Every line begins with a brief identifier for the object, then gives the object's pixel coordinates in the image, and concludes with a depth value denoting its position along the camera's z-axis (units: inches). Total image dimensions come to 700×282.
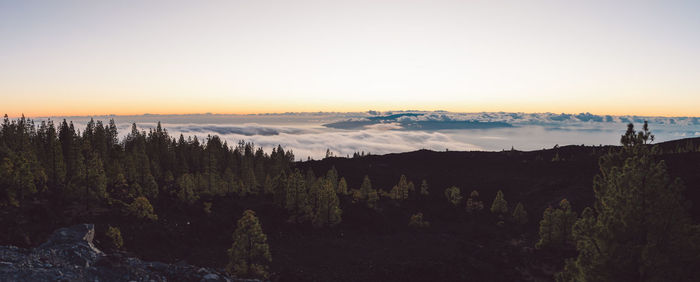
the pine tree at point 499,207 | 3400.6
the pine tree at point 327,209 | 2534.4
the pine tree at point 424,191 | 4300.9
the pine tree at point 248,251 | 1214.9
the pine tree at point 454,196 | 3786.9
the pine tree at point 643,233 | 474.3
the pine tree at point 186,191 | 2488.9
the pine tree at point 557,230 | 1985.7
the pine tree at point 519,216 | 3065.9
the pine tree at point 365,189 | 3553.2
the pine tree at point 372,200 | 3345.0
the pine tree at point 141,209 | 1908.2
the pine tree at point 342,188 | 3764.8
